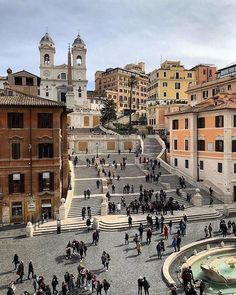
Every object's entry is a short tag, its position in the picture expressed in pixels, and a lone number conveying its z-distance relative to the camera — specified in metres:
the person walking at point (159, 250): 15.65
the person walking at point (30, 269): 13.73
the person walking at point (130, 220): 20.06
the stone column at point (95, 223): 20.03
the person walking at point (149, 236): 17.44
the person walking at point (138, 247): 16.24
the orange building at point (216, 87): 33.25
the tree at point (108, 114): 52.42
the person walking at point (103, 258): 14.40
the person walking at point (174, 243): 16.21
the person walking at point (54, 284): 12.25
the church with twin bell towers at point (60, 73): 64.51
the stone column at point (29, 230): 19.11
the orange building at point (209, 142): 26.63
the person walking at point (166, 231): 18.05
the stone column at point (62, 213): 21.51
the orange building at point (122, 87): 81.16
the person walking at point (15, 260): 14.65
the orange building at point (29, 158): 21.30
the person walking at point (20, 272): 13.47
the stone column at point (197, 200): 24.84
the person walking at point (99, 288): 11.93
